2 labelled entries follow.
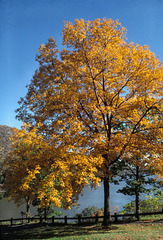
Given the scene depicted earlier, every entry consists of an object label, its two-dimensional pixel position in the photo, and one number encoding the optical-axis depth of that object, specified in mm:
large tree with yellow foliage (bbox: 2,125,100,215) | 8422
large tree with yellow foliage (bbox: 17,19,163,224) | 10289
